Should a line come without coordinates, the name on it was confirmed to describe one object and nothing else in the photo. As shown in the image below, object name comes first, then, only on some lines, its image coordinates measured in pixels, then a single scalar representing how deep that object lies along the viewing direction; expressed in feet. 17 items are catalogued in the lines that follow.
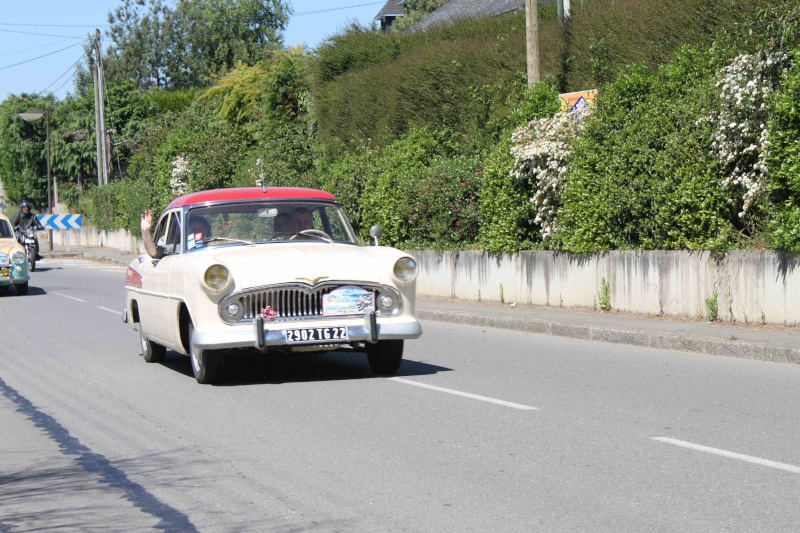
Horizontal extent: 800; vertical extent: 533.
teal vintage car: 77.66
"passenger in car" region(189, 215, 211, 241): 37.35
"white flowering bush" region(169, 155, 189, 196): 135.45
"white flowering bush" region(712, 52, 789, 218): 44.62
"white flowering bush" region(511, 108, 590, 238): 58.13
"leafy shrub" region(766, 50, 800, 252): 41.34
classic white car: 32.89
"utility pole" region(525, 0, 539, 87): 66.13
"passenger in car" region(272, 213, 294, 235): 37.58
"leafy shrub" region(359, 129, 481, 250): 66.64
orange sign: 62.03
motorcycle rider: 118.11
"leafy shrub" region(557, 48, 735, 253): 47.42
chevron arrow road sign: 160.56
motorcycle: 114.42
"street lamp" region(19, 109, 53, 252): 179.29
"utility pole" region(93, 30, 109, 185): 167.08
